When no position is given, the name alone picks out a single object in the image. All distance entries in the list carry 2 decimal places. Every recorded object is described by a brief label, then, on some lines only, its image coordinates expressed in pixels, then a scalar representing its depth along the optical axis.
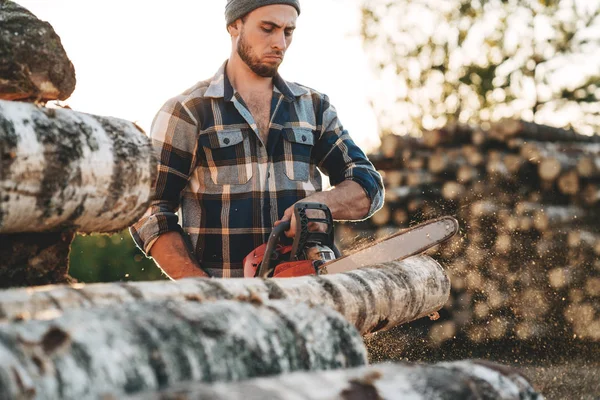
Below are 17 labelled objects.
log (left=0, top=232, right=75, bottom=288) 2.15
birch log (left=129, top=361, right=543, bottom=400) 1.31
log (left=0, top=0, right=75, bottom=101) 2.16
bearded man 3.54
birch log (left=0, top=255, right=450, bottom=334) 1.72
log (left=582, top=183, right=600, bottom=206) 6.70
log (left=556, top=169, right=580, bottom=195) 6.66
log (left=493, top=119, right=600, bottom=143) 7.00
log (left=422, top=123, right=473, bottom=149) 7.27
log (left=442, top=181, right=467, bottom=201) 6.68
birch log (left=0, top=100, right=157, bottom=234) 1.86
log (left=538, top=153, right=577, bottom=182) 6.53
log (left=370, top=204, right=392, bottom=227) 6.70
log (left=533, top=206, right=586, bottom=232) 6.42
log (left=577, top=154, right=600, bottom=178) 6.65
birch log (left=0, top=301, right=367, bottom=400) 1.31
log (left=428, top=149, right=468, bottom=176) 6.86
